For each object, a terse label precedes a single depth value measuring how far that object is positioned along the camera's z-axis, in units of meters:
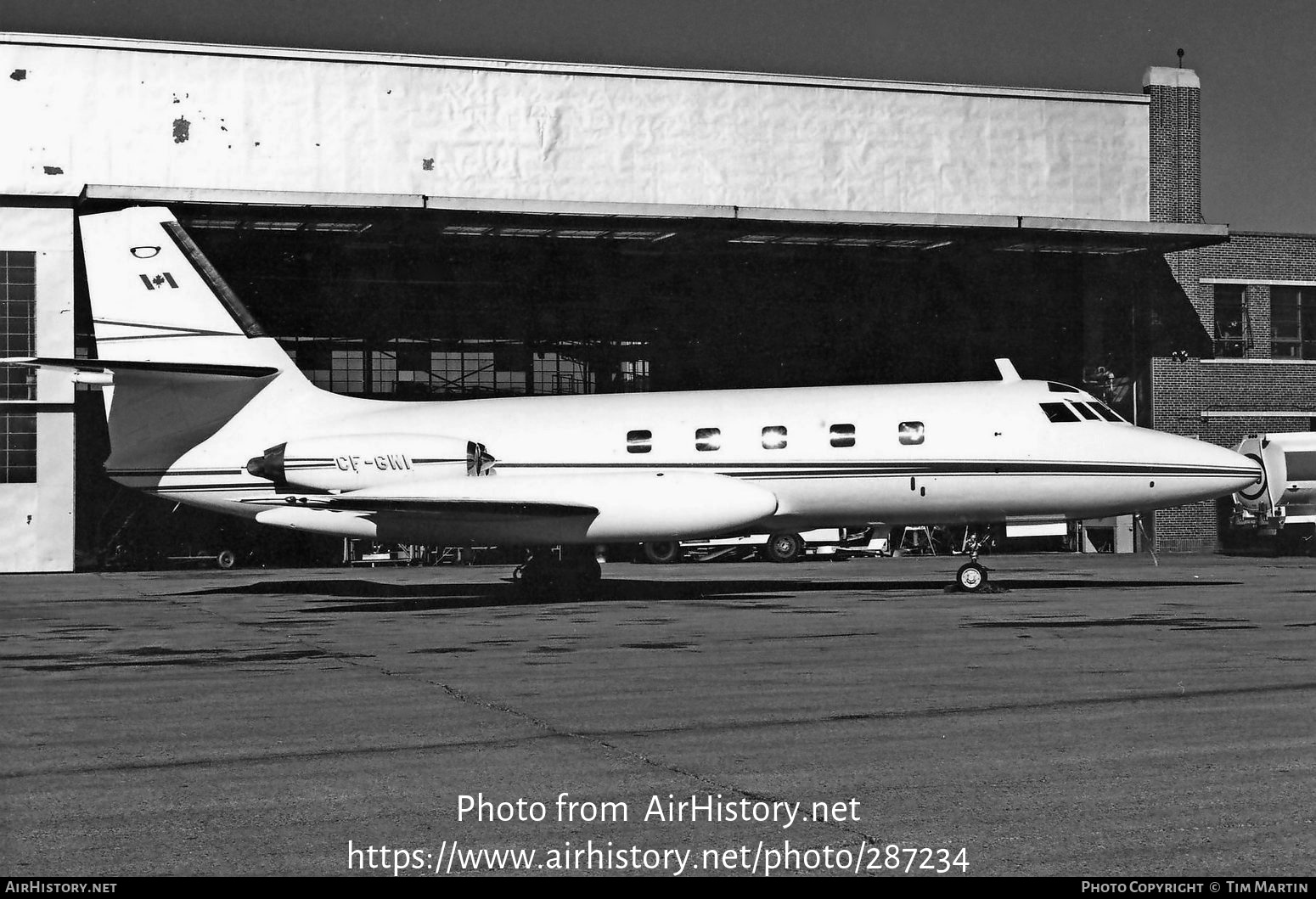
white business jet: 22.25
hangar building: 34.56
